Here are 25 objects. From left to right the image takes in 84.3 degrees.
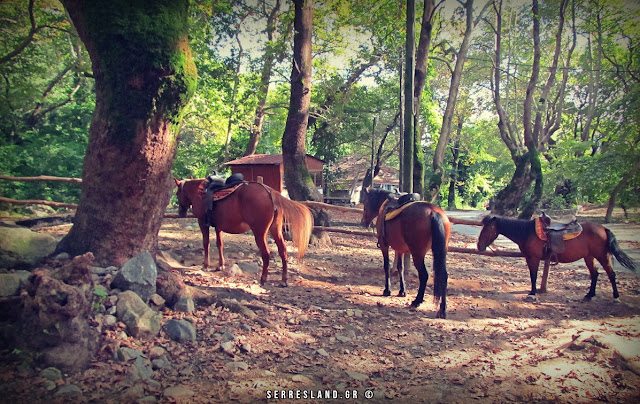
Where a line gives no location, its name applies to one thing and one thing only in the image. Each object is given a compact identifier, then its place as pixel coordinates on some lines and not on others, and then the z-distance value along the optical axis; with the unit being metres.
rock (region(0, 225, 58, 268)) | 4.07
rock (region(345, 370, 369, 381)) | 3.49
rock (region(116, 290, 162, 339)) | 3.53
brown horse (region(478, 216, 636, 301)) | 6.25
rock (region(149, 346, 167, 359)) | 3.33
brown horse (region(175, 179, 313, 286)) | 6.00
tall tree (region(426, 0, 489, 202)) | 14.74
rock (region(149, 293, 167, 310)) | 4.05
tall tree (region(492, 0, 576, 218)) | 14.83
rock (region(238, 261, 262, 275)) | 6.72
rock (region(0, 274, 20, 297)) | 3.26
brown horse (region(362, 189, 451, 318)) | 5.36
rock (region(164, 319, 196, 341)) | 3.68
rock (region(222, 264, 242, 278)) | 6.25
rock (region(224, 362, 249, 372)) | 3.37
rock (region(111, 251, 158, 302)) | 3.94
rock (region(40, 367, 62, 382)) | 2.78
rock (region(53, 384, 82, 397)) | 2.63
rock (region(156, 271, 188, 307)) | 4.25
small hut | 21.61
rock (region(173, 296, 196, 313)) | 4.18
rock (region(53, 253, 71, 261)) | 4.26
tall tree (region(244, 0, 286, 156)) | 11.86
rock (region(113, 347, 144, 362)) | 3.15
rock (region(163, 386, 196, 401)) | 2.86
